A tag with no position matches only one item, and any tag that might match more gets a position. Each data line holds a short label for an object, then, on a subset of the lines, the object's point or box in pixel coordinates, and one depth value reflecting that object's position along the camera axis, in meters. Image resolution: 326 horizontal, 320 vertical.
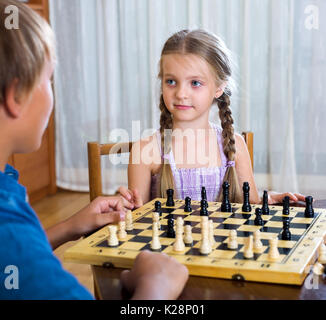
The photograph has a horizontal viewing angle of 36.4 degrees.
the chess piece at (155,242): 1.05
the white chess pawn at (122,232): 1.13
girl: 1.77
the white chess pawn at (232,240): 1.03
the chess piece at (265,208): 1.30
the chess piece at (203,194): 1.45
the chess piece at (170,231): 1.13
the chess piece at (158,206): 1.36
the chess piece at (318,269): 0.93
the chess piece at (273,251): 0.97
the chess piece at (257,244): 1.02
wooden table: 0.85
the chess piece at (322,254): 1.00
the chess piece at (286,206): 1.30
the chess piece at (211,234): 1.06
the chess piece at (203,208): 1.32
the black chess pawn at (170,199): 1.42
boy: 0.80
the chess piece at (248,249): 0.98
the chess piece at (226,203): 1.34
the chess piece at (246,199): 1.33
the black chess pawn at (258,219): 1.20
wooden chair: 1.76
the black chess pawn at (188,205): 1.36
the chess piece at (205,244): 1.01
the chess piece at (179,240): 1.03
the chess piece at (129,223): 1.20
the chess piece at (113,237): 1.08
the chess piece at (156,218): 1.20
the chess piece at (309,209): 1.28
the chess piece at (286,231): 1.08
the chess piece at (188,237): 1.08
